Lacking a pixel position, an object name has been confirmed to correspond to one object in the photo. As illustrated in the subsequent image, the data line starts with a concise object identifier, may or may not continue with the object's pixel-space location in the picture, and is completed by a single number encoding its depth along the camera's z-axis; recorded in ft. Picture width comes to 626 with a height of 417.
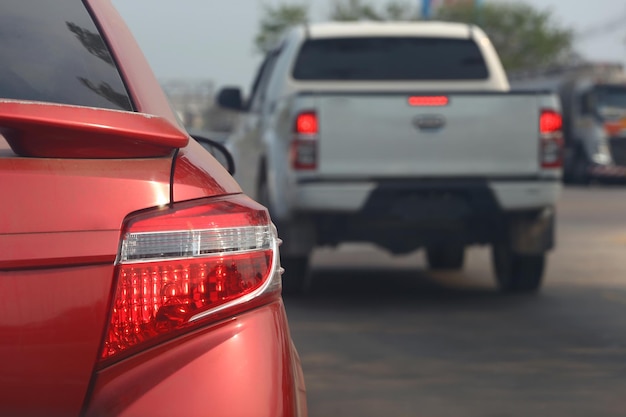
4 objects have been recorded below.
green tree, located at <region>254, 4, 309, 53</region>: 462.51
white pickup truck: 43.20
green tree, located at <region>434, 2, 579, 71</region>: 444.58
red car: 11.27
